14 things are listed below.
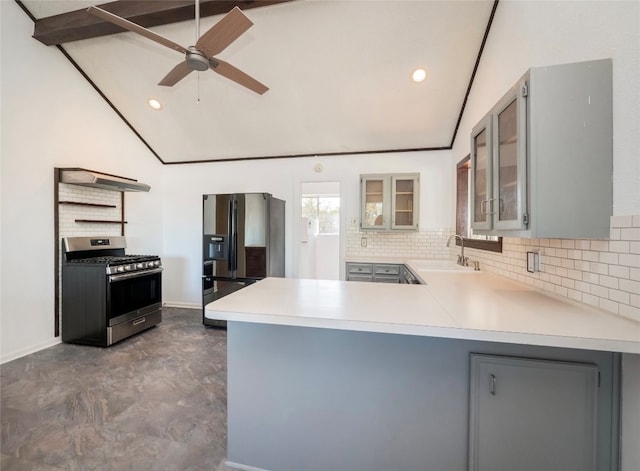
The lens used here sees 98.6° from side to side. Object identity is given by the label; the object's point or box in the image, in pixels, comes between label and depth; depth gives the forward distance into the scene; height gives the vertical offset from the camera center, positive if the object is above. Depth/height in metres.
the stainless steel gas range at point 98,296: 2.99 -0.72
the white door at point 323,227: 6.15 +0.14
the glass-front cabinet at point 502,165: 1.25 +0.36
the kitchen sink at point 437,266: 2.61 -0.35
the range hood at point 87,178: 3.06 +0.61
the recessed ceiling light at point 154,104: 3.61 +1.70
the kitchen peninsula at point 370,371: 1.11 -0.66
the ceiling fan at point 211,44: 1.59 +1.21
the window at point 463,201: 3.29 +0.40
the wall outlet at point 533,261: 1.69 -0.18
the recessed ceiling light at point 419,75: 2.88 +1.67
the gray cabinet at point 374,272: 3.45 -0.50
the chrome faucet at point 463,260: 2.94 -0.29
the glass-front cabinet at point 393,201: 3.71 +0.44
